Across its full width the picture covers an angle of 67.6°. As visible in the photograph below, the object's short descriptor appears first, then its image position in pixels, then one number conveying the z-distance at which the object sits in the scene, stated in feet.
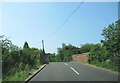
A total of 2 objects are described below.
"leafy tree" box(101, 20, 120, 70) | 31.27
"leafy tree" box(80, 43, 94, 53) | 123.59
